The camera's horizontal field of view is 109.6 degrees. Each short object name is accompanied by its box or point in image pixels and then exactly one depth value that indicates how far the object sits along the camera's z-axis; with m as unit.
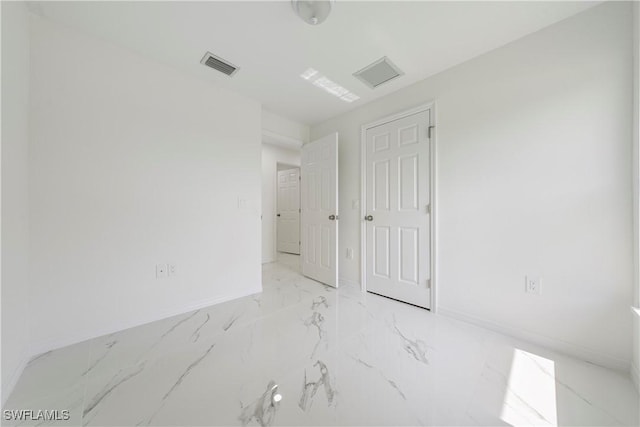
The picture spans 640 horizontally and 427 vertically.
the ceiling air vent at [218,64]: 2.00
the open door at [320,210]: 2.97
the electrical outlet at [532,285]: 1.69
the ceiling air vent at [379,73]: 2.10
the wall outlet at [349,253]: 3.04
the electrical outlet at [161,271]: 2.08
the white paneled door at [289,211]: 5.07
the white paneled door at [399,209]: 2.32
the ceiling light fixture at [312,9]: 1.44
